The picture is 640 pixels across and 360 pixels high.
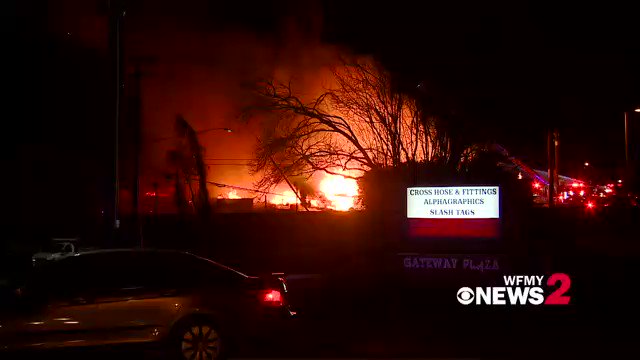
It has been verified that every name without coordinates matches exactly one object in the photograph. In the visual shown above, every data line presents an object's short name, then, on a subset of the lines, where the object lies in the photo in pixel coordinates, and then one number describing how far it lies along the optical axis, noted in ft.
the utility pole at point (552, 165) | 101.03
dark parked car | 26.89
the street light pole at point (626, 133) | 134.82
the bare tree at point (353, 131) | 91.40
